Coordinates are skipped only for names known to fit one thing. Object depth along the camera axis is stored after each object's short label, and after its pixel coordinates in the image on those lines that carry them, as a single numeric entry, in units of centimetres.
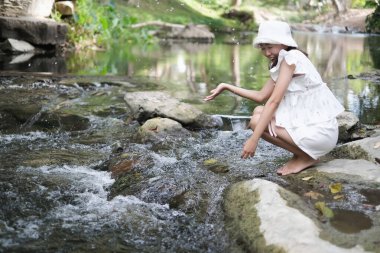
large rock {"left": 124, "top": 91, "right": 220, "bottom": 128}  550
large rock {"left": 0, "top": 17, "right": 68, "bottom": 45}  1123
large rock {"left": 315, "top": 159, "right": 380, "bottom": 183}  334
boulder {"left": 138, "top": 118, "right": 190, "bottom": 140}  493
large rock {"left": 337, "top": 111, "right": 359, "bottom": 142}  516
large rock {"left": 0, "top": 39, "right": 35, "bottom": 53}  1148
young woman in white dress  330
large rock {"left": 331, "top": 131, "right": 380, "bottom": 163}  392
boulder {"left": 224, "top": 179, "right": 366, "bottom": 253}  232
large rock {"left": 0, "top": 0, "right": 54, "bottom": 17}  1141
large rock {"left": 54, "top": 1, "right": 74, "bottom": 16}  1322
